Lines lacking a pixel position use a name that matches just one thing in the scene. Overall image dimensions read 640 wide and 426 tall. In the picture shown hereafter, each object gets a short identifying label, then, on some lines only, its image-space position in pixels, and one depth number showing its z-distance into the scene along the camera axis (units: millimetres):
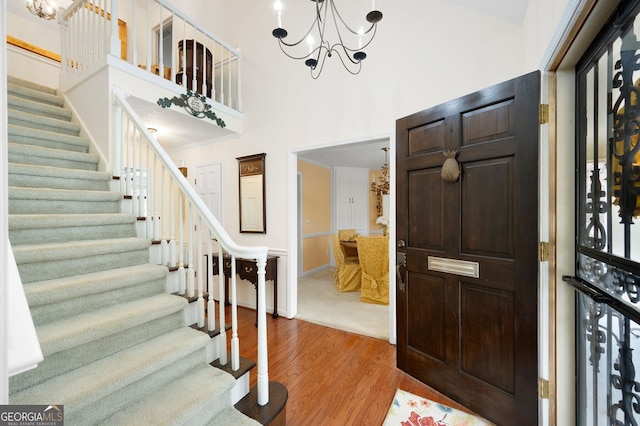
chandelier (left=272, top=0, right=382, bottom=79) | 2779
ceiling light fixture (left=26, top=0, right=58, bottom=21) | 3158
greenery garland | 2822
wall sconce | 4097
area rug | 1623
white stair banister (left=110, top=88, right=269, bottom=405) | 1461
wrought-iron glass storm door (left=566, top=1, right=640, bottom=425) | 919
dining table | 4402
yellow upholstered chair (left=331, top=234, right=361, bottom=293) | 4273
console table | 3150
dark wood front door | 1474
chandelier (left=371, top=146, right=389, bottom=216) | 5465
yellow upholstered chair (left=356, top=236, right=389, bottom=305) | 3629
